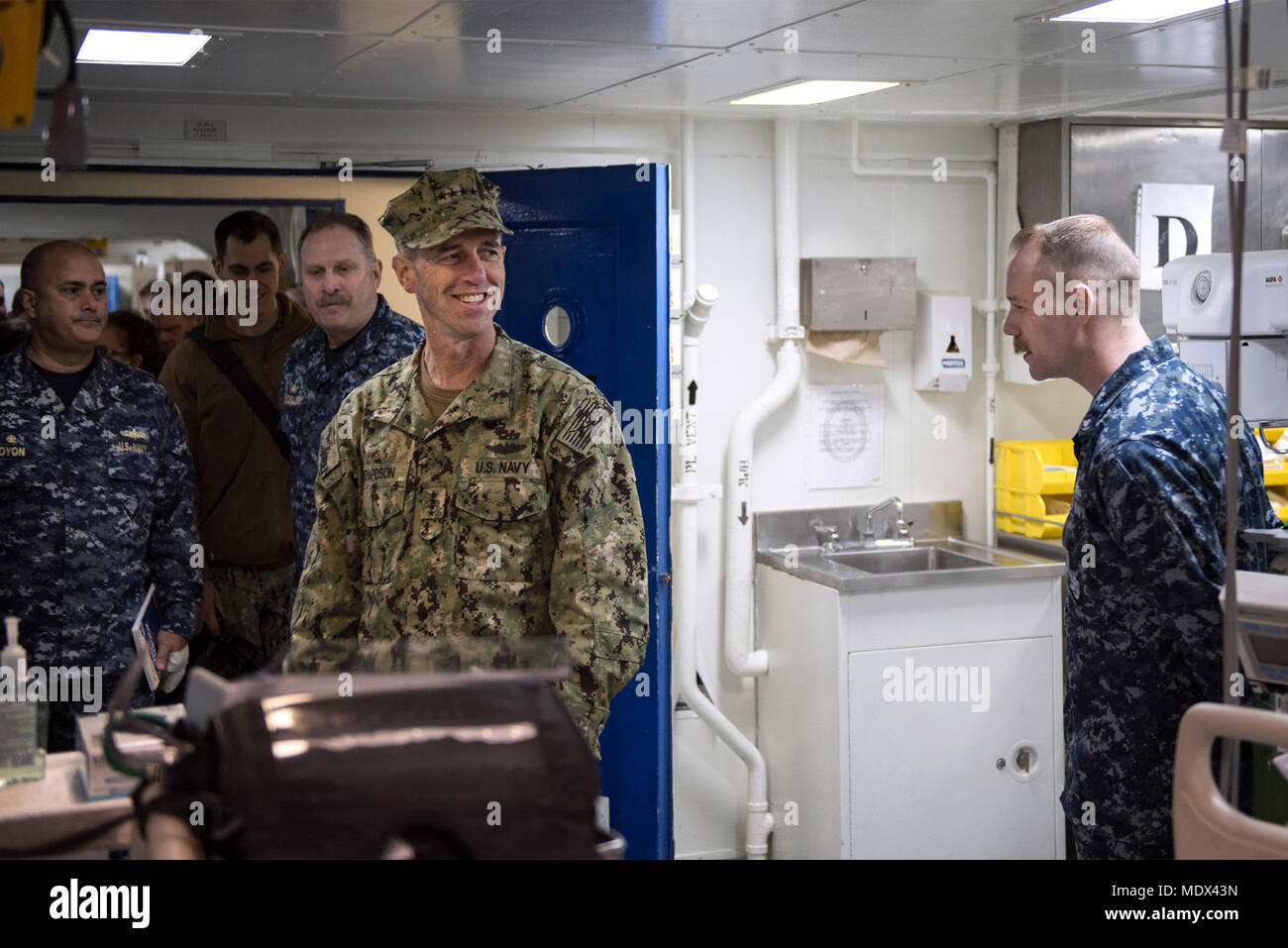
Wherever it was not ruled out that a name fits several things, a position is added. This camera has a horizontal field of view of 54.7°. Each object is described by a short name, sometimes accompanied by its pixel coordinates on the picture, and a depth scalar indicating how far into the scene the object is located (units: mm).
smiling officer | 2188
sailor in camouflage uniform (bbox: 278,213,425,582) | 3096
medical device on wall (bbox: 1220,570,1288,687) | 1799
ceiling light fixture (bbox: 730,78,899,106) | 3611
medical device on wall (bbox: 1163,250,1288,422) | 3623
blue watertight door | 3408
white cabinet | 3836
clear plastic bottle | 1966
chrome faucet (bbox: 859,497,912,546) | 4406
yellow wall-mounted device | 1148
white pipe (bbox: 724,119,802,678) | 4207
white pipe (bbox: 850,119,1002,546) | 4449
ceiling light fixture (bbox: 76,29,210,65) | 2742
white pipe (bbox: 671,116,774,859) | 4066
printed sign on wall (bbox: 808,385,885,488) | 4387
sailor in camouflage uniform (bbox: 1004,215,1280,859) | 2100
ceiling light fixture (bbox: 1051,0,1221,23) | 2643
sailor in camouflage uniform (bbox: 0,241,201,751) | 2932
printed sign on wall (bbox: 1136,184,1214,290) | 4273
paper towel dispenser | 4203
